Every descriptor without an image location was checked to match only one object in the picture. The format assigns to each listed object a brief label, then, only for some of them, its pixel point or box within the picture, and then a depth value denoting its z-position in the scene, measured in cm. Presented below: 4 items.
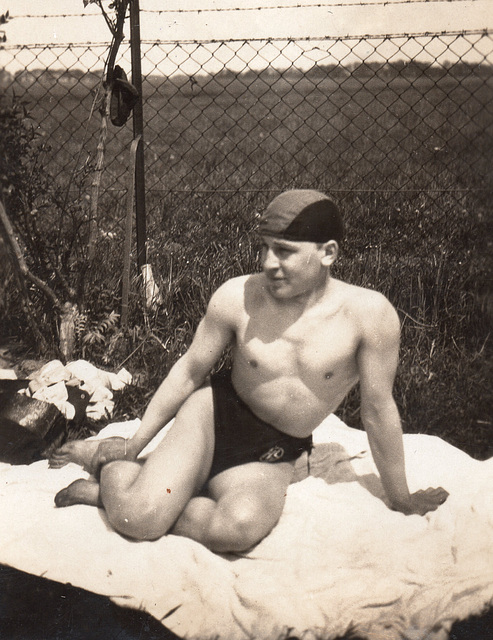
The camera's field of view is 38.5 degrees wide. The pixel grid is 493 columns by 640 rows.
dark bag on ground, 216
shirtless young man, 173
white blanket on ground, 161
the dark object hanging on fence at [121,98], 238
